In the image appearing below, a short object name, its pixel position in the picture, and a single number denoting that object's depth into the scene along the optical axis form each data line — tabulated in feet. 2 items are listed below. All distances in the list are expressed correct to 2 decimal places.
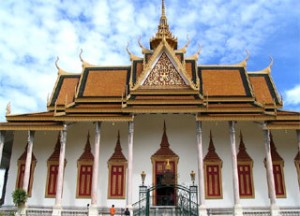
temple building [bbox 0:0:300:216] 57.62
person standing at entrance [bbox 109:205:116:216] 52.31
